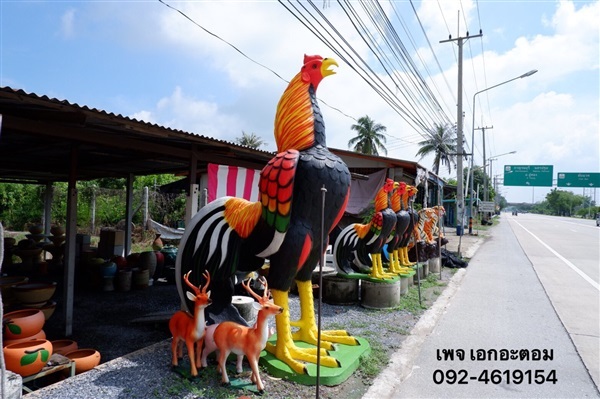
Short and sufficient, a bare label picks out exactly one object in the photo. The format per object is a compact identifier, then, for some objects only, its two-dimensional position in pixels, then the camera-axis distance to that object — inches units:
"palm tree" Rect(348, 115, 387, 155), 1219.2
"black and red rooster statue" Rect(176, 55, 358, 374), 140.2
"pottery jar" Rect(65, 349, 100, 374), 146.4
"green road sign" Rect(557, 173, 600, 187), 1154.0
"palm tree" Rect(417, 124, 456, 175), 1235.8
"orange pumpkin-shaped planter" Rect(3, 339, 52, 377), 126.1
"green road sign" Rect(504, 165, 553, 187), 1134.4
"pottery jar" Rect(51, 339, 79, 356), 154.7
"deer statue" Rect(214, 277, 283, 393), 131.8
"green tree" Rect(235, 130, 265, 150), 1119.8
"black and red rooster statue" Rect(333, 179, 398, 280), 281.0
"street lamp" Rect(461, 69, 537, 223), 587.5
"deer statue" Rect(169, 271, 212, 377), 136.6
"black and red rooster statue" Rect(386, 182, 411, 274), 307.9
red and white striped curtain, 194.7
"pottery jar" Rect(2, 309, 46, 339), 140.9
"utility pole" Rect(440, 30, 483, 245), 589.1
